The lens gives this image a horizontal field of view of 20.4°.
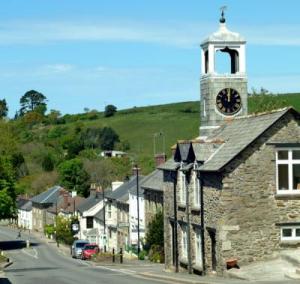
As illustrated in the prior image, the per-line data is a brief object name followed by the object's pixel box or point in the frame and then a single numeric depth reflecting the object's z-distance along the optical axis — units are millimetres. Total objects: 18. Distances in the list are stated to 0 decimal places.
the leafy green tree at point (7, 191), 90125
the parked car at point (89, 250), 72750
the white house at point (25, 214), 144750
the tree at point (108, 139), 180875
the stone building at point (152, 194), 68188
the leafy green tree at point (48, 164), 167875
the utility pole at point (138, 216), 66719
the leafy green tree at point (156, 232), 59188
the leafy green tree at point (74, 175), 144375
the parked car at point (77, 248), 76750
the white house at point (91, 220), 95750
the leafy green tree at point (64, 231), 101625
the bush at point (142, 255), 64000
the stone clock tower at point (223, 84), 39750
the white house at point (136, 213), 72250
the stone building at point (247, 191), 32219
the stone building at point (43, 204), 126875
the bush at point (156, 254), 58125
